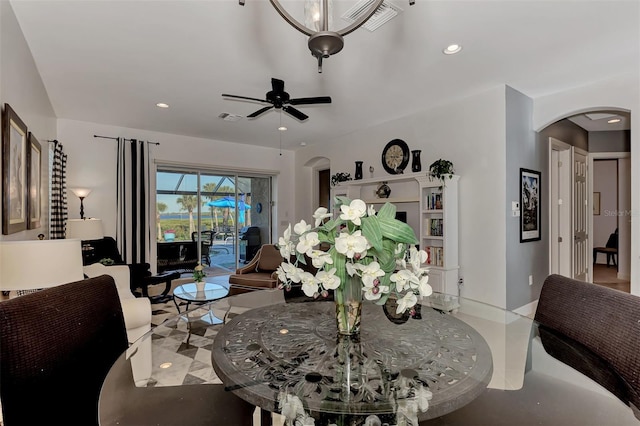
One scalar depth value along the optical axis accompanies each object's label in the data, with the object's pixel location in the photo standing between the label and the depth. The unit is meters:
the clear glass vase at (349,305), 1.24
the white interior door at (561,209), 4.39
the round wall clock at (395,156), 4.58
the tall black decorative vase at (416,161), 4.29
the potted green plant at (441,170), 3.75
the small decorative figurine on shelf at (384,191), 4.86
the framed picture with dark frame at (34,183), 2.61
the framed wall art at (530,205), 3.71
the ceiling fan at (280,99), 3.05
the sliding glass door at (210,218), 5.84
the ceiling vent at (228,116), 4.33
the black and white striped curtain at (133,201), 5.09
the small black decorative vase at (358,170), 5.16
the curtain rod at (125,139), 4.93
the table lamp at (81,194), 4.68
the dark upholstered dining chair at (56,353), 0.93
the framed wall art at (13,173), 1.96
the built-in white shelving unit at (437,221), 3.79
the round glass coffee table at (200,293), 3.35
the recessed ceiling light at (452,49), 2.64
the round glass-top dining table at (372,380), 0.99
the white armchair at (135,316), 1.40
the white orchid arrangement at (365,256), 1.15
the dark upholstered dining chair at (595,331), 1.02
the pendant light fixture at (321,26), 1.27
